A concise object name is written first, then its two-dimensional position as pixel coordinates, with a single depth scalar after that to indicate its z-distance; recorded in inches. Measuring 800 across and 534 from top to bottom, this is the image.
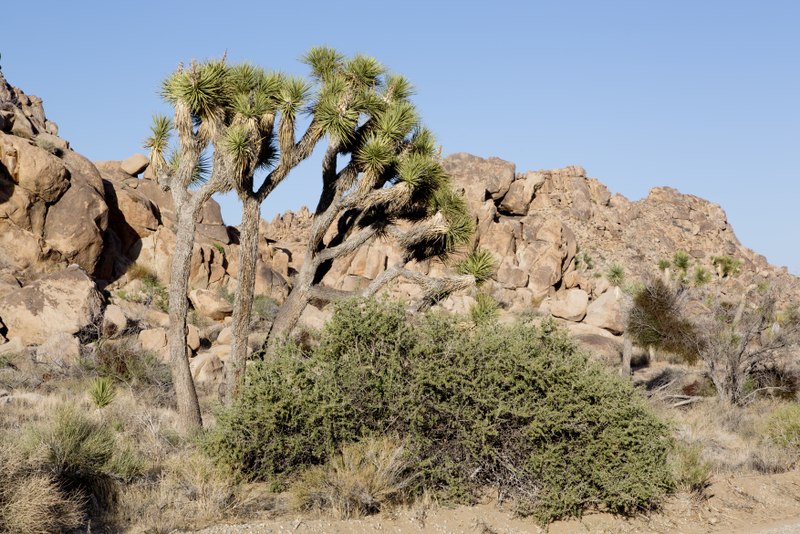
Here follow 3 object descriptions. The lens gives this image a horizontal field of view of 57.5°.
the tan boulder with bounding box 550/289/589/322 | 1357.0
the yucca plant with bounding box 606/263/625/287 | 1456.7
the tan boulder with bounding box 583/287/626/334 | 1261.1
